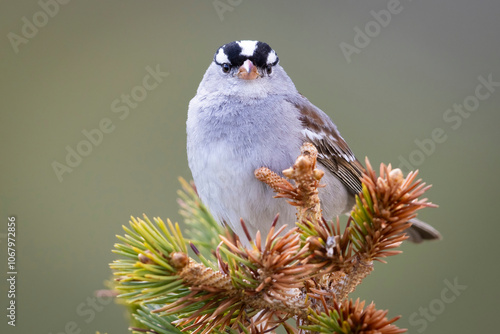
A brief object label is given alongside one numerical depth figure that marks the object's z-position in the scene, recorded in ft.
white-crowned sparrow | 12.19
